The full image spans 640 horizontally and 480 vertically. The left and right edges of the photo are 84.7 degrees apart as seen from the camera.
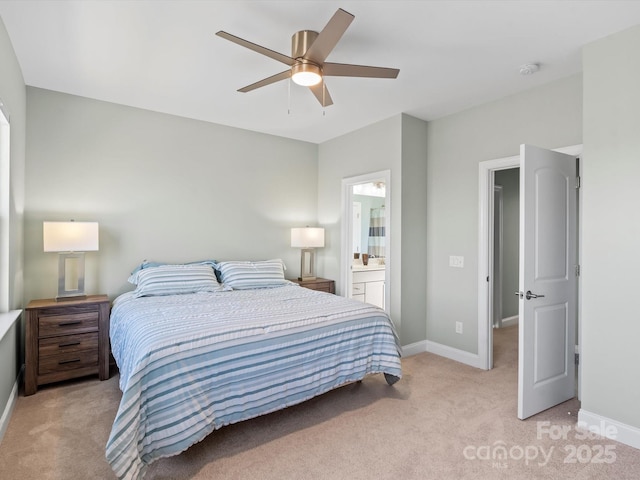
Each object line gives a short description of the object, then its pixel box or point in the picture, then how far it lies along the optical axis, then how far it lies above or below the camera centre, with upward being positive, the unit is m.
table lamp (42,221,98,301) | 2.99 -0.08
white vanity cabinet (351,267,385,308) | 5.05 -0.68
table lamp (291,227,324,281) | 4.54 -0.04
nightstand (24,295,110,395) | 2.84 -0.87
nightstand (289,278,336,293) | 4.42 -0.58
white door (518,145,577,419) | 2.46 -0.29
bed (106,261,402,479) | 1.84 -0.75
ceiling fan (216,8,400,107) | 2.02 +1.09
